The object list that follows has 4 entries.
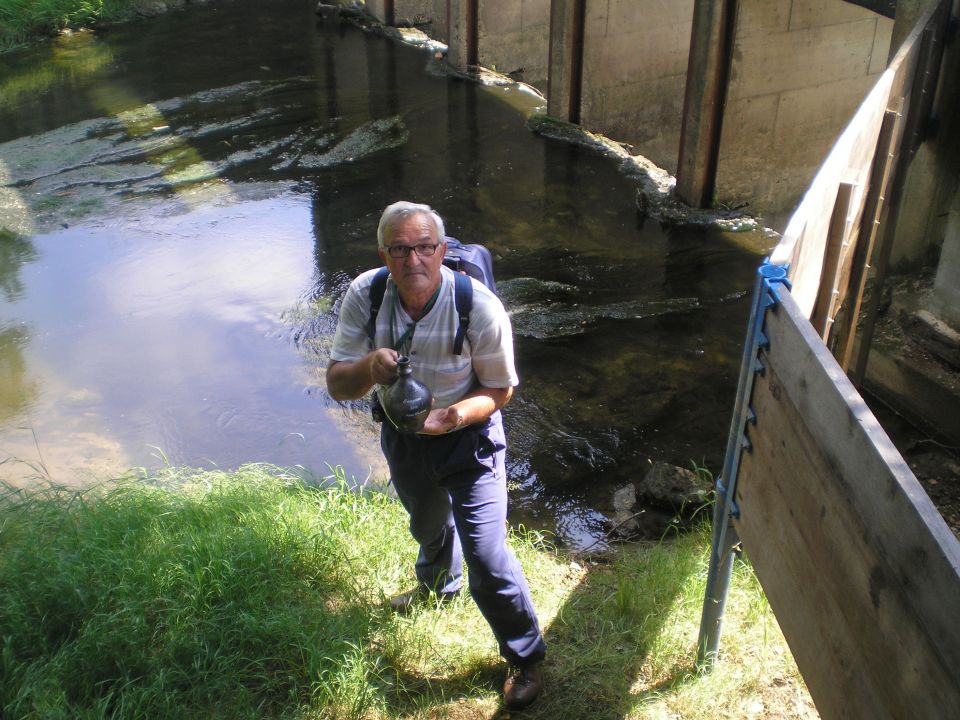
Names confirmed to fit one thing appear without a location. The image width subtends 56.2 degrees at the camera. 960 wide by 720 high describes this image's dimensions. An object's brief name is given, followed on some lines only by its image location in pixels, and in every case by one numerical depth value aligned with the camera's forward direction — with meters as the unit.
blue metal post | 2.62
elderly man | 3.02
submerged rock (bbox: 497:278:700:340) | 7.36
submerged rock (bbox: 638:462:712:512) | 5.19
